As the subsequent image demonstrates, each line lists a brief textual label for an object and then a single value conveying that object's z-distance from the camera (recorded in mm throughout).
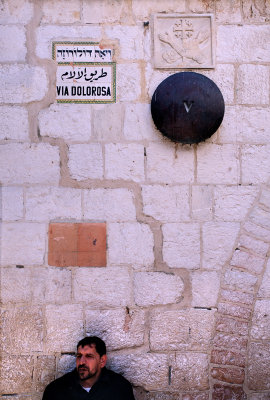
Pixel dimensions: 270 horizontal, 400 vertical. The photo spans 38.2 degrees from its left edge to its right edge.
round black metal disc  2721
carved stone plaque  2857
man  2510
